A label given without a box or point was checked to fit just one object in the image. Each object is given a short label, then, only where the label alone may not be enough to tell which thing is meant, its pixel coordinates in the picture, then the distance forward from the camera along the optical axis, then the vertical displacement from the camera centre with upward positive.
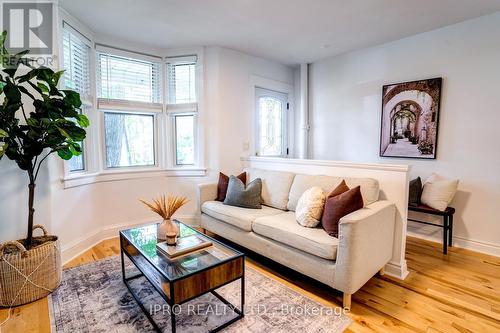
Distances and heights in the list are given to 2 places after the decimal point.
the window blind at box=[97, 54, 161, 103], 3.30 +0.94
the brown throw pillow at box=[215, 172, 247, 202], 3.32 -0.46
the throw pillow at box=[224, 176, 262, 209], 2.99 -0.53
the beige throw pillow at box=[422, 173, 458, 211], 2.85 -0.48
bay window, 3.07 +0.52
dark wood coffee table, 1.54 -0.78
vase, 2.00 -0.63
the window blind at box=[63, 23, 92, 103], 2.75 +0.97
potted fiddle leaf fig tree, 1.93 +0.02
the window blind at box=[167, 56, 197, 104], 3.76 +0.96
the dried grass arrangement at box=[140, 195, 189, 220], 2.04 -0.45
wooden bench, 2.82 -0.73
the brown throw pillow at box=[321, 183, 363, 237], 2.10 -0.47
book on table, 1.80 -0.71
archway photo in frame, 3.17 +0.40
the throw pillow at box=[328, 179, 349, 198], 2.30 -0.36
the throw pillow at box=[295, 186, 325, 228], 2.30 -0.53
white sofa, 1.89 -0.72
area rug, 1.76 -1.20
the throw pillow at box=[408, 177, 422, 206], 3.09 -0.50
